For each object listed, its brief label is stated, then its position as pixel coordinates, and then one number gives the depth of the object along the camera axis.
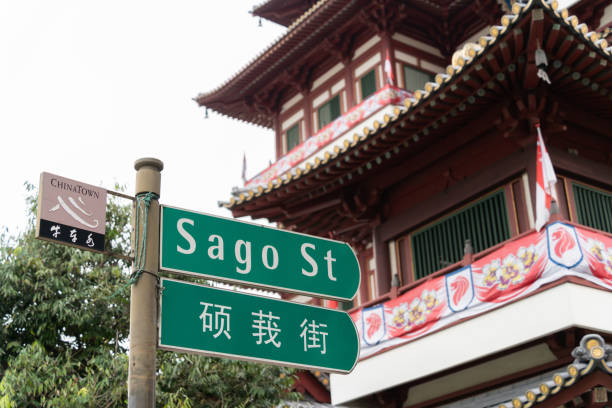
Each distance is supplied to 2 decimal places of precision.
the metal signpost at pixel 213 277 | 3.94
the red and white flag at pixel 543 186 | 10.11
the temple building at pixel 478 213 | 9.74
